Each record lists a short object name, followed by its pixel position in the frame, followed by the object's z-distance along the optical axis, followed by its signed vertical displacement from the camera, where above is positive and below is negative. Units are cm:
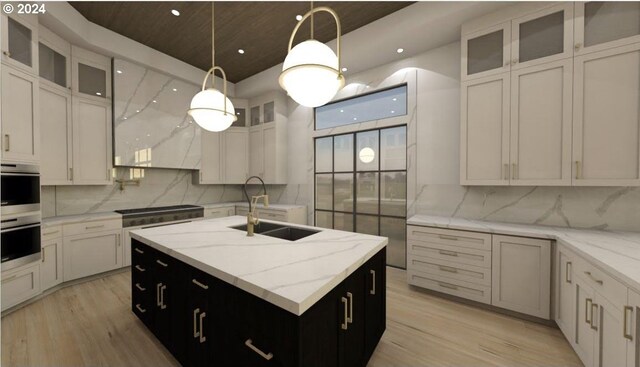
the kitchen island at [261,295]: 95 -59
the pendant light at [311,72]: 119 +57
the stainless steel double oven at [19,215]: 215 -33
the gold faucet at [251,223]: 181 -33
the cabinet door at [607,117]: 187 +54
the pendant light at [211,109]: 177 +55
